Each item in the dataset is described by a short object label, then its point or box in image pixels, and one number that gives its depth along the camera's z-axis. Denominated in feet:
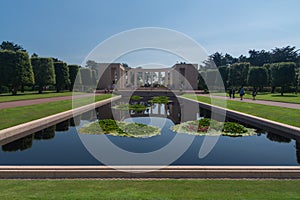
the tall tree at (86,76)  161.99
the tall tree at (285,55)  188.55
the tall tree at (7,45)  178.14
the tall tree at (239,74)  141.69
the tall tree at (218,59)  243.81
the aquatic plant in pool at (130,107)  65.05
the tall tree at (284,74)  114.21
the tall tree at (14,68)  94.12
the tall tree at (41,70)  114.42
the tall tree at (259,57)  220.23
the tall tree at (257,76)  128.06
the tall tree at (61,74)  129.08
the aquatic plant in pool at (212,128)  32.86
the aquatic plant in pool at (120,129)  32.33
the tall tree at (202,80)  153.60
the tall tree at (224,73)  156.01
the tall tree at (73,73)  144.25
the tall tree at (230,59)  253.06
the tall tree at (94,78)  173.68
